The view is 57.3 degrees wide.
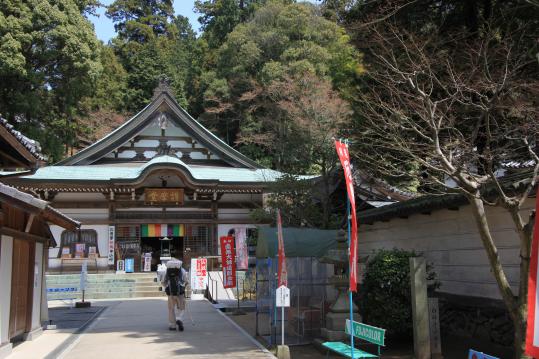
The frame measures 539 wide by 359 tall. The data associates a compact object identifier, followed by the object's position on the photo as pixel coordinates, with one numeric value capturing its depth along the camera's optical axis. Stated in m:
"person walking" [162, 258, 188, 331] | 10.91
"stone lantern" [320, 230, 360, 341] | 8.95
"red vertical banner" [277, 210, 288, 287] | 8.40
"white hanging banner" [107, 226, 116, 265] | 22.86
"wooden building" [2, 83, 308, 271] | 22.38
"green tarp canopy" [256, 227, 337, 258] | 11.91
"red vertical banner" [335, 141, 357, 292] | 6.73
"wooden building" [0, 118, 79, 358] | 7.91
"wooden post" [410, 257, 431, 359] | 7.53
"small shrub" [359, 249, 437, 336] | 8.29
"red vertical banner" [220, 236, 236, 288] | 15.40
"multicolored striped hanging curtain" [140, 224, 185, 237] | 23.78
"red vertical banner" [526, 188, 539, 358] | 2.44
